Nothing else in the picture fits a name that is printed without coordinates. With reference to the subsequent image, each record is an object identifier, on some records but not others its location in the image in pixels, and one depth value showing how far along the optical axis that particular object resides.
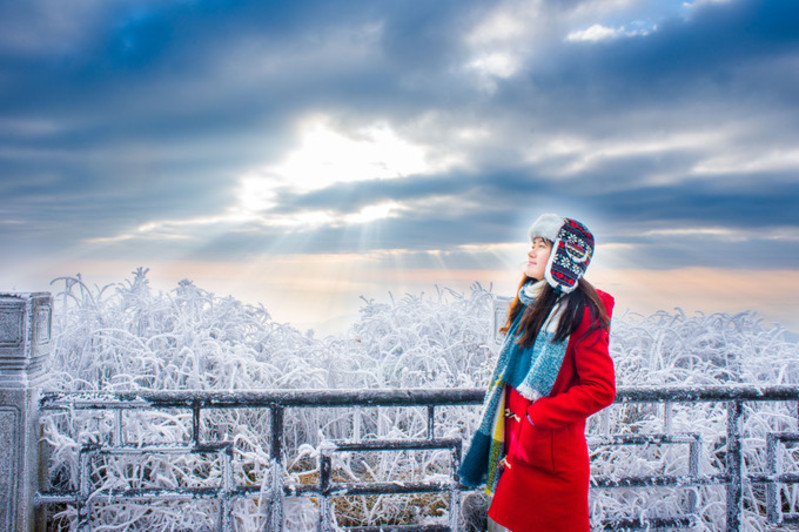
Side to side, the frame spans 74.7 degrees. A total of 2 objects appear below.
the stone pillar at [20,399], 3.04
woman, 2.07
